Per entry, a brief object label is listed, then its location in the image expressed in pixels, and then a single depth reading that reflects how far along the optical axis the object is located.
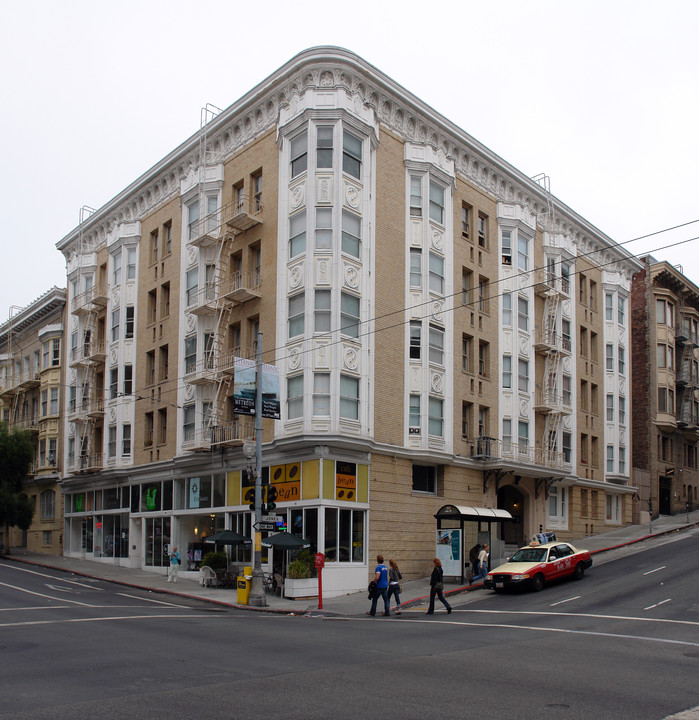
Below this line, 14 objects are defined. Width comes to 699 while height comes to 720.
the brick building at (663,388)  52.38
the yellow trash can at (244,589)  25.61
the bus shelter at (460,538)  28.94
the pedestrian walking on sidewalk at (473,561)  29.28
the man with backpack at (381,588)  22.72
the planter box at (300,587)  27.16
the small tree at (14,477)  44.77
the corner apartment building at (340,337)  30.44
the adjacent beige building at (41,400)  49.12
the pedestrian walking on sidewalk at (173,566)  33.16
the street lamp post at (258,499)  25.22
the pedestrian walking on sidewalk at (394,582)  23.17
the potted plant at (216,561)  31.81
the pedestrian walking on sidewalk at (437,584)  22.44
